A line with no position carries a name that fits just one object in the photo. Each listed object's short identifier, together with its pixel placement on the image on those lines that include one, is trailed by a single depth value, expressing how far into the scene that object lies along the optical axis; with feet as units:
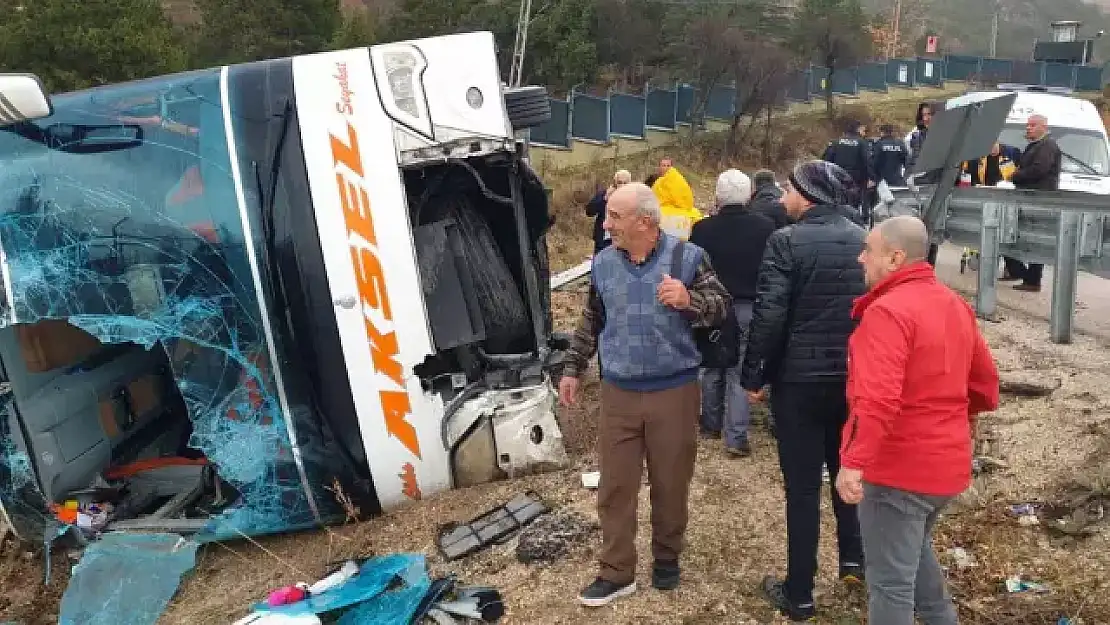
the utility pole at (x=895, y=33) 146.56
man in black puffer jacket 10.30
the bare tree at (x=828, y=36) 92.02
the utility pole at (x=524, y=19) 47.26
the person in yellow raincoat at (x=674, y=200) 25.18
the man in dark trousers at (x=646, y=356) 10.43
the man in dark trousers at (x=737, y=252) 15.89
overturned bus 13.26
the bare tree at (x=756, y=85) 72.23
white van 32.58
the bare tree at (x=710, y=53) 72.90
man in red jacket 8.27
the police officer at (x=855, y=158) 28.30
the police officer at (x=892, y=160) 30.89
